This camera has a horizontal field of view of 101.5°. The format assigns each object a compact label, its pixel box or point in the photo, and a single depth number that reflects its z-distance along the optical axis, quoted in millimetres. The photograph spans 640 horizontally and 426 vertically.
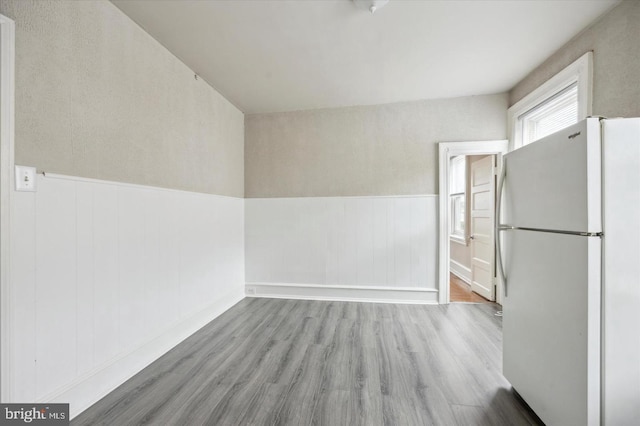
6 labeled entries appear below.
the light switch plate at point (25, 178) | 1315
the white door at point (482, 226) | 3541
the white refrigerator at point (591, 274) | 1117
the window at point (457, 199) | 5009
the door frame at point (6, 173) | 1238
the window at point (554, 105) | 2125
